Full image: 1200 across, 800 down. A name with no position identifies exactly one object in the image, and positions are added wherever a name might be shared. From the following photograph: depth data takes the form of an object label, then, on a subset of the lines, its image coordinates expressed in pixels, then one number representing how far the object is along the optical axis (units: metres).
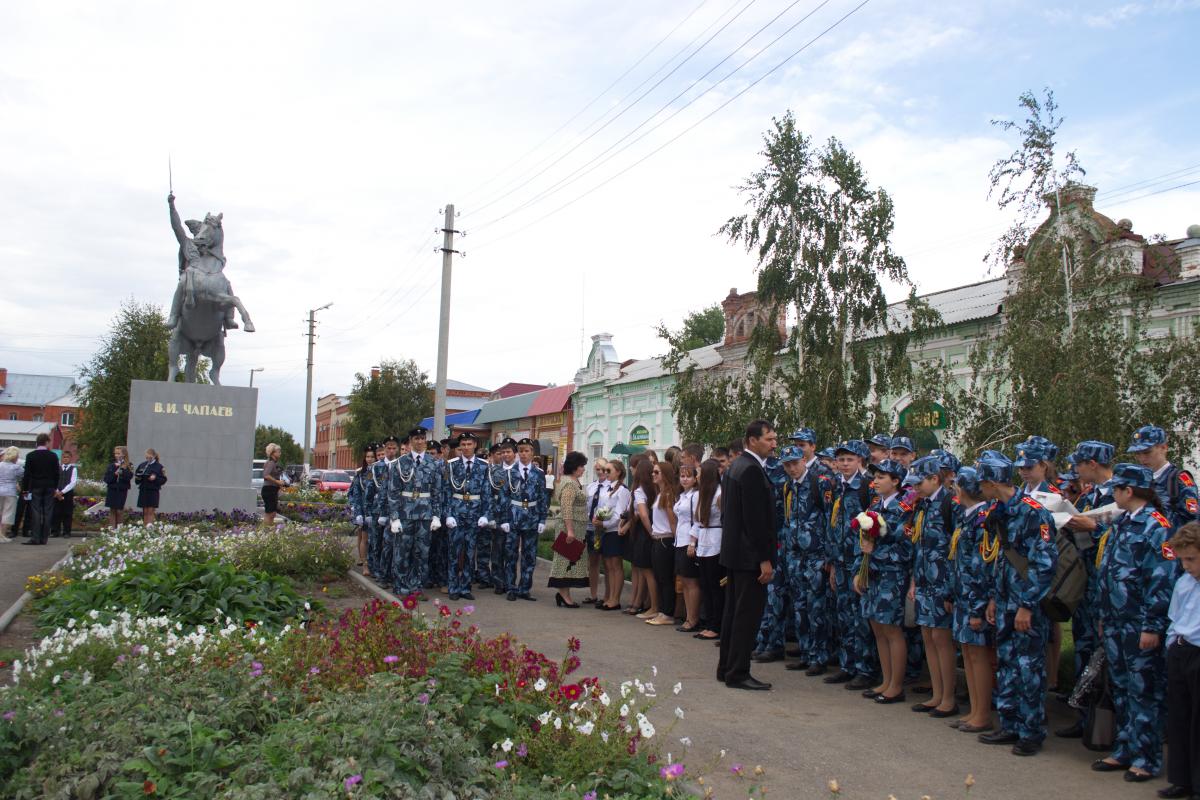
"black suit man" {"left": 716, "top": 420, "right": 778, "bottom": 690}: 6.97
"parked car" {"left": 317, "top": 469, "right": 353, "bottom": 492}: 35.72
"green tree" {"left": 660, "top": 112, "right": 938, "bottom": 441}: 14.59
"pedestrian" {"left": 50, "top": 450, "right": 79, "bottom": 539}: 15.94
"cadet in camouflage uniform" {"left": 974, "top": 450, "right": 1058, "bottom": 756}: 5.49
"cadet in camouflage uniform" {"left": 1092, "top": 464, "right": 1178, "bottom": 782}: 5.10
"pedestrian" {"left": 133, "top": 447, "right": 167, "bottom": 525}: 15.32
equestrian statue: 17.67
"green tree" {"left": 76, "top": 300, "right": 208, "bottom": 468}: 41.19
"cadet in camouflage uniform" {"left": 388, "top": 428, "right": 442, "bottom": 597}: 10.99
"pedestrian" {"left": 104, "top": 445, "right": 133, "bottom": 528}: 15.84
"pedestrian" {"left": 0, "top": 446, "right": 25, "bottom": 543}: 15.30
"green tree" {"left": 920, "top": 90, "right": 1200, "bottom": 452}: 10.48
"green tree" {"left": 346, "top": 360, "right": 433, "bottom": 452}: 54.66
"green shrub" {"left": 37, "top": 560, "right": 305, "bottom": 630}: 7.53
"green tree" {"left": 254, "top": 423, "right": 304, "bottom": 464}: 94.62
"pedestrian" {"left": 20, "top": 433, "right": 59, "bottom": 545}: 14.91
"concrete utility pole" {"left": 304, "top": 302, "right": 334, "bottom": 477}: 42.02
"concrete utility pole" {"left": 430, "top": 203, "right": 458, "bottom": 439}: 23.44
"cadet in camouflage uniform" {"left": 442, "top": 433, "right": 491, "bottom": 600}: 10.95
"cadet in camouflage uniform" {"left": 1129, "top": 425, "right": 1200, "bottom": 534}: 5.57
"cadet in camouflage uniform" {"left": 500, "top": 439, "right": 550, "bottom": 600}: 11.09
